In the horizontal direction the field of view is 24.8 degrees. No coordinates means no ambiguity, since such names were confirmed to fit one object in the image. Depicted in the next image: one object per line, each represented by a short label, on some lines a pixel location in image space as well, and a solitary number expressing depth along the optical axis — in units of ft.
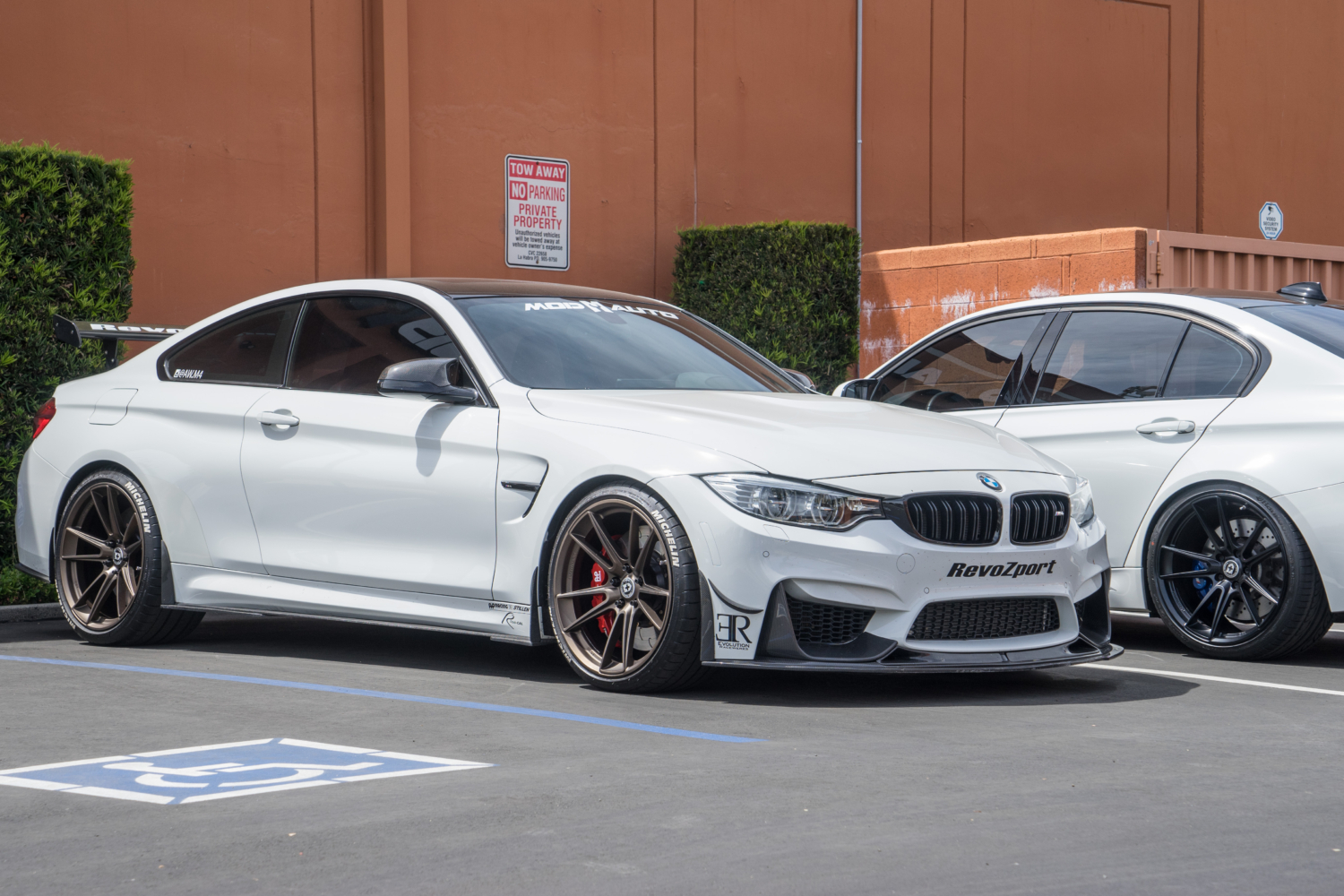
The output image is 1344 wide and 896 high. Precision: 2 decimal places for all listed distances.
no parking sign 83.98
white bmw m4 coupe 33.64
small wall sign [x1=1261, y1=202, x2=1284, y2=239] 111.88
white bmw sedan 40.15
